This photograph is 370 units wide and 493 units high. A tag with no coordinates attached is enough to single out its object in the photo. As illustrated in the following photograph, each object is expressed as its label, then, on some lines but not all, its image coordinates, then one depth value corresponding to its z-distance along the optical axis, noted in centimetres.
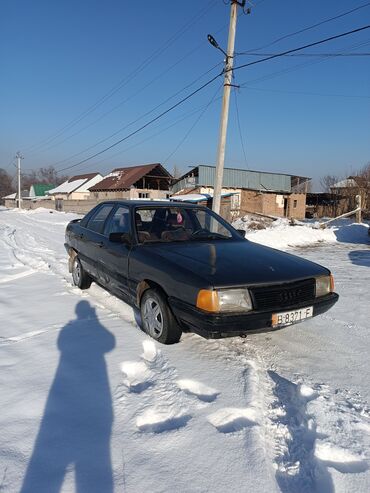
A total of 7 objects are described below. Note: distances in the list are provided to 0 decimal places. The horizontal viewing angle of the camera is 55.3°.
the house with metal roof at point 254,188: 3362
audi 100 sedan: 301
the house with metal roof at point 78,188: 5409
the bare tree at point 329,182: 4259
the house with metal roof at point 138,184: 3869
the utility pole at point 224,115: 1123
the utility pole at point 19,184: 4893
